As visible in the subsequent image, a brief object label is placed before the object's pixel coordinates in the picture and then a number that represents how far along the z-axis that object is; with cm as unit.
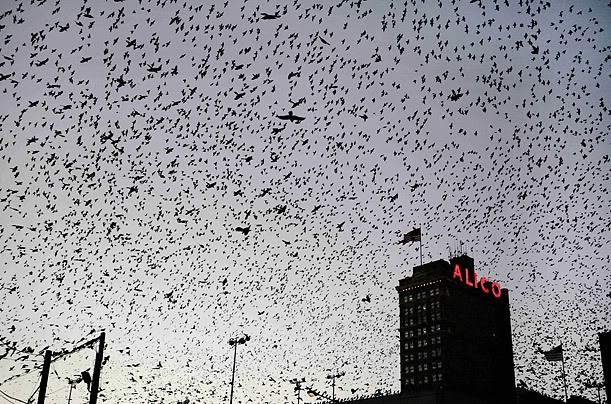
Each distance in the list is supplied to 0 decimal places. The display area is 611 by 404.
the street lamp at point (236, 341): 5086
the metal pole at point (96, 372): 2959
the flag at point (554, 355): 6259
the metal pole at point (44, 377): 3109
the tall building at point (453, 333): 16612
